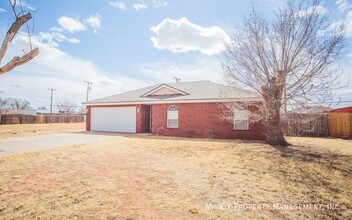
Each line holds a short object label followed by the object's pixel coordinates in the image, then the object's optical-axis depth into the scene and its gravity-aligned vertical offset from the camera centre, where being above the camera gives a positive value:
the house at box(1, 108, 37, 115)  69.47 +3.03
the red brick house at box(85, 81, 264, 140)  14.51 +0.57
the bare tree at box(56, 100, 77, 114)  86.50 +5.37
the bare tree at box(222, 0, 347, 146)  10.04 +2.68
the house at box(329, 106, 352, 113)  23.35 +1.19
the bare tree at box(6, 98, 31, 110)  84.93 +6.74
